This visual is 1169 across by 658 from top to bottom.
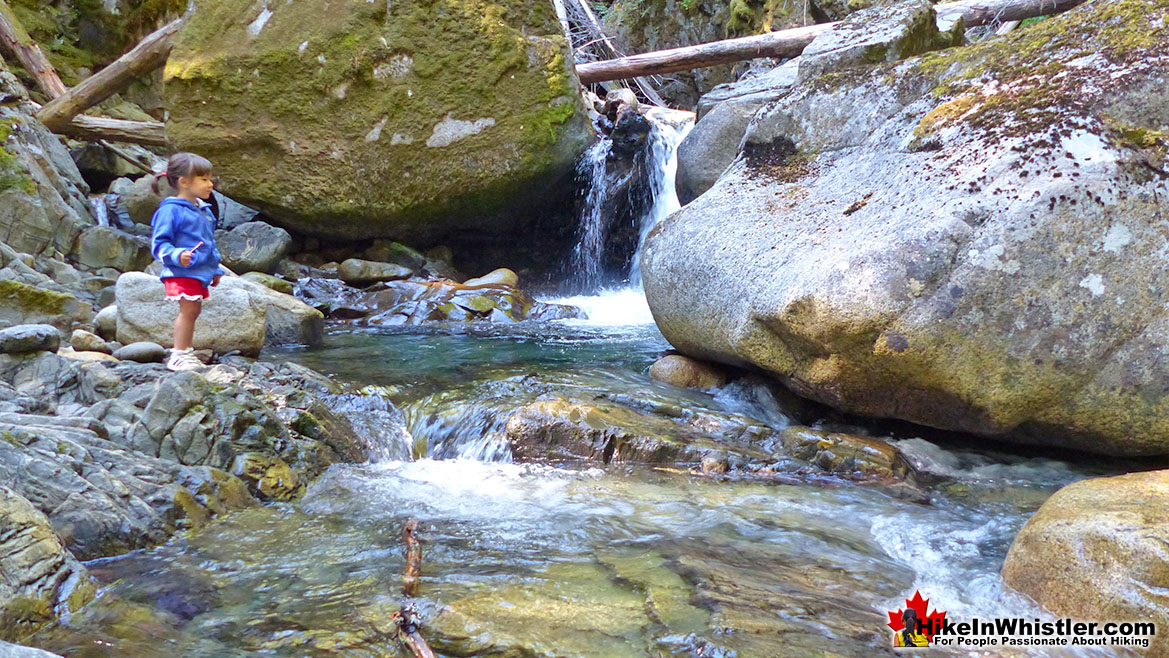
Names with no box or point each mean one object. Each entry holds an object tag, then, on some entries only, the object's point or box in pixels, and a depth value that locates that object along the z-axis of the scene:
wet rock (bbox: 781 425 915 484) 4.47
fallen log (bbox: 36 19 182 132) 10.01
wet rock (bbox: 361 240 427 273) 10.75
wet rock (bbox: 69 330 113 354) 5.64
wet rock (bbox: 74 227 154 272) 8.40
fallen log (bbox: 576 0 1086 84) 10.05
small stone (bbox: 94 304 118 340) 6.29
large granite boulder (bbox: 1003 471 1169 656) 2.61
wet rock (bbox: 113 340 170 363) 5.52
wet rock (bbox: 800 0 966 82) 6.34
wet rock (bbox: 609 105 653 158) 11.75
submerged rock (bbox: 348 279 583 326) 9.21
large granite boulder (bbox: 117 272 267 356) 6.02
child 5.20
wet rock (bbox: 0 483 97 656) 2.47
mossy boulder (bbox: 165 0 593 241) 9.27
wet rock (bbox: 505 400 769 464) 4.71
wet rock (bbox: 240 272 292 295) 8.83
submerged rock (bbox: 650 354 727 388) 5.89
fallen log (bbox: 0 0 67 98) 10.73
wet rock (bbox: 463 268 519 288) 10.38
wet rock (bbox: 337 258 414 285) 10.09
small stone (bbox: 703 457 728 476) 4.55
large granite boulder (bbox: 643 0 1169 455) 3.99
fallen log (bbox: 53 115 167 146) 10.30
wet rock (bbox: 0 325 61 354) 4.57
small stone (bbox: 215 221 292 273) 9.52
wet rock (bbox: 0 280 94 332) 6.11
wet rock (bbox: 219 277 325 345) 7.32
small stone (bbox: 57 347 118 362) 5.25
